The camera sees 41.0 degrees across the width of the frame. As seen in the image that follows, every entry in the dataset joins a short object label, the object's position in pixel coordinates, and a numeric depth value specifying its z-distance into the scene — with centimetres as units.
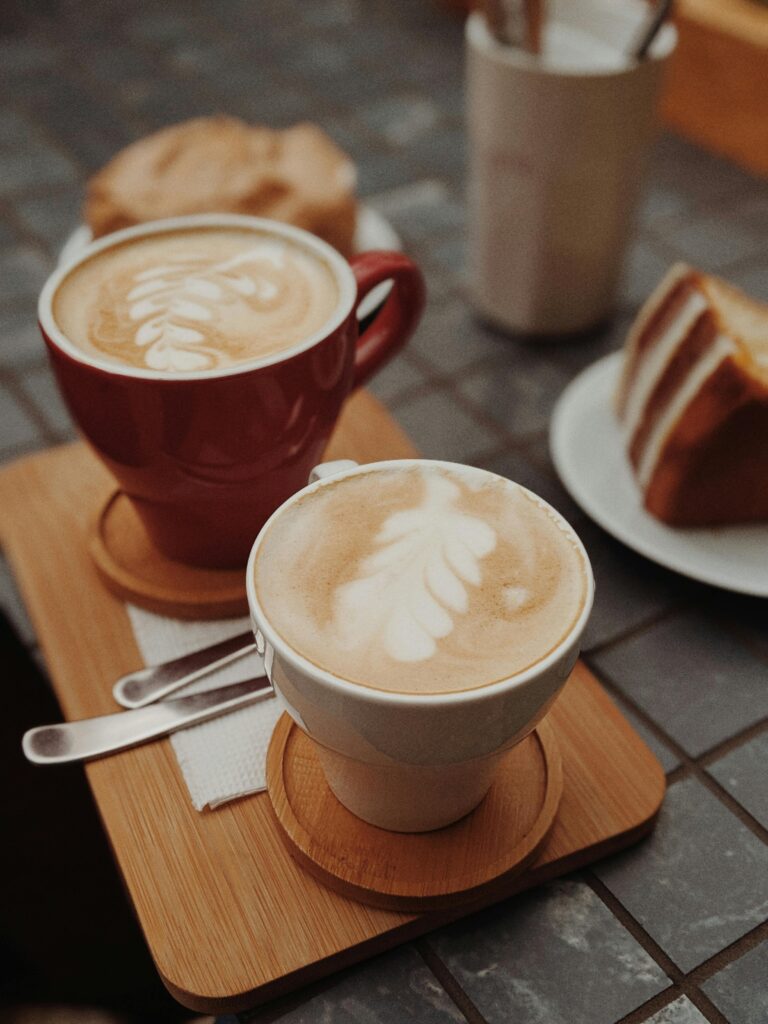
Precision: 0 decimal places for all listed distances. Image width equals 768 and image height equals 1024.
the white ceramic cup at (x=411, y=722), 40
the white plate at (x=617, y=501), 68
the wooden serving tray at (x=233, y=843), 46
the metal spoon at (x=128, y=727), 53
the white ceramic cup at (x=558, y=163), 85
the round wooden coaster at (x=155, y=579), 62
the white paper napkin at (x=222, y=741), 52
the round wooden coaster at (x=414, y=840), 47
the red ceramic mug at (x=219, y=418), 53
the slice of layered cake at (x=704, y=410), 69
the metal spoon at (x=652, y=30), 81
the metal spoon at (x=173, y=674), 57
